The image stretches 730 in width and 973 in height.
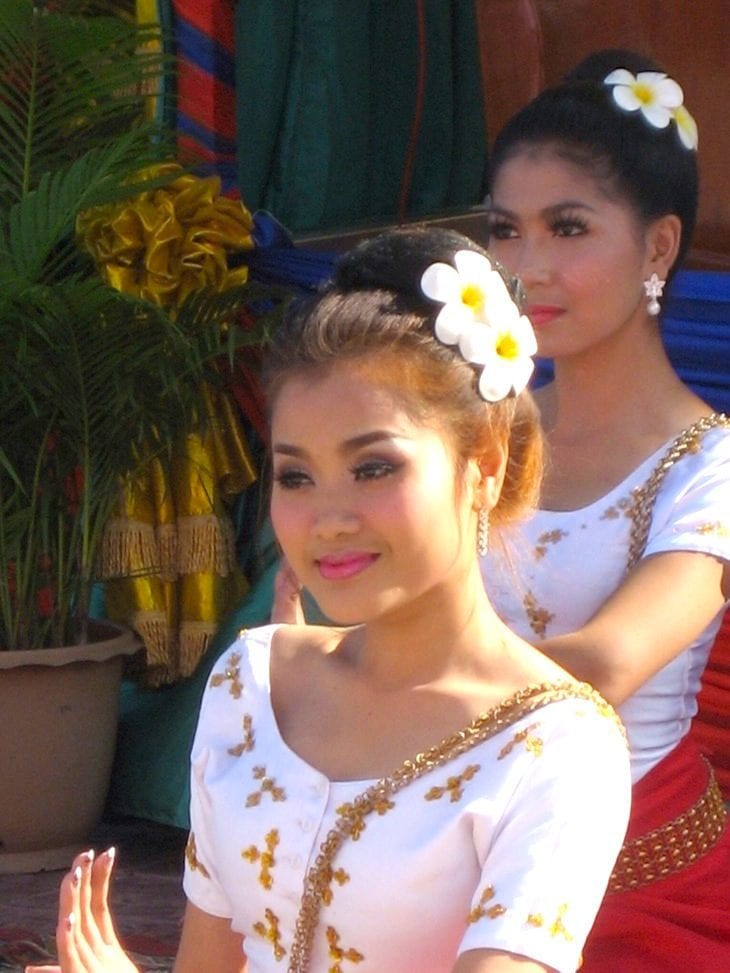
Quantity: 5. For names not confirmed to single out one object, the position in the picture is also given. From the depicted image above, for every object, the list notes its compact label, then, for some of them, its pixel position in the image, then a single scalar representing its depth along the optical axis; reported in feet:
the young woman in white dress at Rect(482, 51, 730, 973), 13.90
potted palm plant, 25.75
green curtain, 27.99
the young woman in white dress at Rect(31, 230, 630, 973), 11.13
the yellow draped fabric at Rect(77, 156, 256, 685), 26.86
